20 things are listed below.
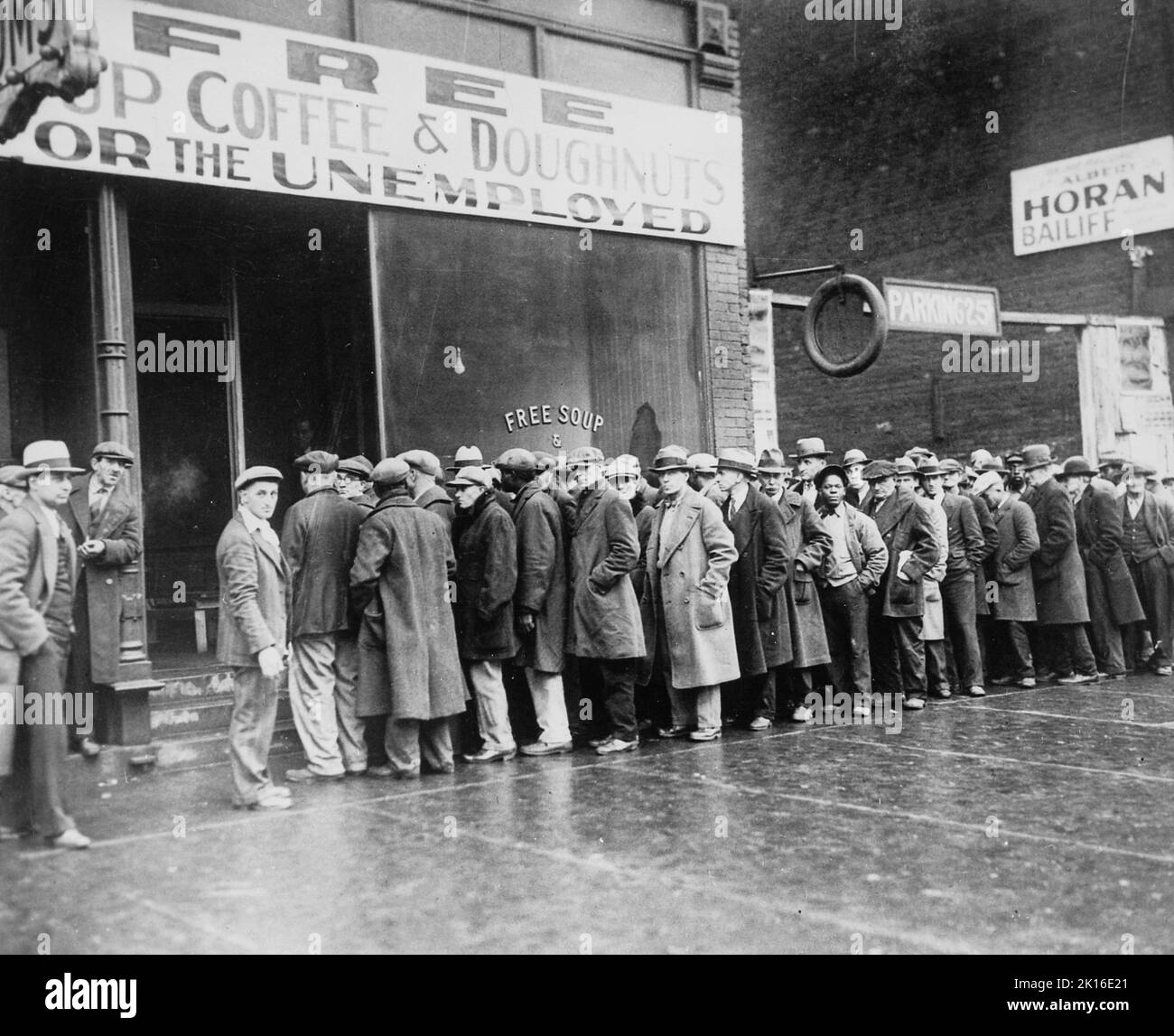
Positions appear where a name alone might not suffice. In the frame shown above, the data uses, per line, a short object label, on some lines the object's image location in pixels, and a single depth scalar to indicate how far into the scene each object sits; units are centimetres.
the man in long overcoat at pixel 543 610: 901
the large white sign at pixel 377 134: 909
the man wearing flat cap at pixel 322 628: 828
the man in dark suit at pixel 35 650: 632
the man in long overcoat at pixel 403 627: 820
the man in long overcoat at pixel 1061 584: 1205
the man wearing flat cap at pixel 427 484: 912
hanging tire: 1266
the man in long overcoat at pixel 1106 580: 1252
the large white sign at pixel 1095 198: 1739
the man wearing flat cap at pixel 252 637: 723
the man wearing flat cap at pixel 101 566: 834
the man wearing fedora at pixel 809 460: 1155
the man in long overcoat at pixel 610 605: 897
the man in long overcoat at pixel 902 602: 1076
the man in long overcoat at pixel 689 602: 933
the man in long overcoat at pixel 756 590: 976
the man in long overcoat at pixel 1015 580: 1184
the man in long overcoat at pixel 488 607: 881
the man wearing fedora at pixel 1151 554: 1300
